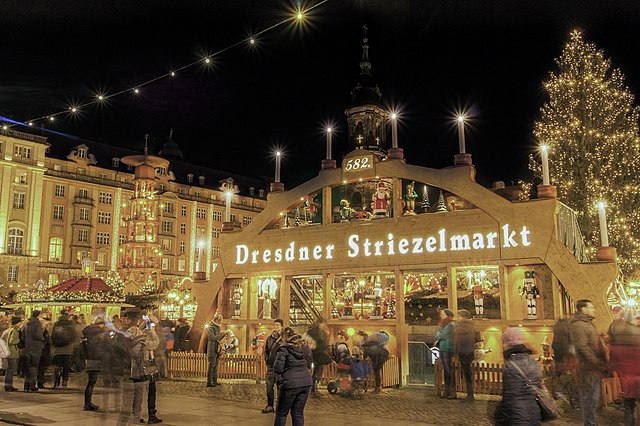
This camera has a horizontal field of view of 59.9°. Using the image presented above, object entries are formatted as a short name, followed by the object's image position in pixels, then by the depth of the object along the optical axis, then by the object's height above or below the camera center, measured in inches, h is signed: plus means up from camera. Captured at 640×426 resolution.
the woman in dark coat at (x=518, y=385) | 206.1 -27.7
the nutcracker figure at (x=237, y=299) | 705.6 +13.7
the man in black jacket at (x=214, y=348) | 587.8 -40.5
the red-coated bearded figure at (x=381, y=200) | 630.5 +124.0
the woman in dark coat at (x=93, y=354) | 422.9 -35.5
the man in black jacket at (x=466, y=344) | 464.4 -27.9
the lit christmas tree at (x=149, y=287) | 1192.3 +50.3
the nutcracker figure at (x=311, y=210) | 689.1 +123.4
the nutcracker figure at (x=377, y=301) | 643.3 +10.5
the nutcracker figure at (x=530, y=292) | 525.3 +17.2
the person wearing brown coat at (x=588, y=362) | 317.4 -29.2
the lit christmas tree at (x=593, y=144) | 1055.6 +321.2
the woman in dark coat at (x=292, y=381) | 297.3 -37.5
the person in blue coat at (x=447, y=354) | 487.2 -38.7
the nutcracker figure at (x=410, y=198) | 623.5 +125.2
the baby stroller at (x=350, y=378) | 512.4 -62.4
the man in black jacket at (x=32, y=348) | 557.9 -38.4
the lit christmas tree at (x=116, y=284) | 1096.1 +52.4
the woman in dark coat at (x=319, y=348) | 512.1 -34.8
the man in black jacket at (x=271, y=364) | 438.9 -43.6
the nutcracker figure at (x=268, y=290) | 698.2 +24.7
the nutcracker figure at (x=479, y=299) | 564.7 +11.3
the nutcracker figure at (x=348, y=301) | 648.4 +10.6
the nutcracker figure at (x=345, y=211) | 665.0 +118.3
